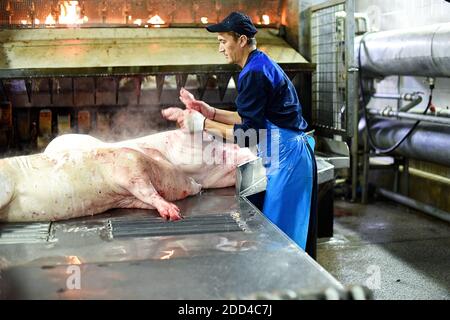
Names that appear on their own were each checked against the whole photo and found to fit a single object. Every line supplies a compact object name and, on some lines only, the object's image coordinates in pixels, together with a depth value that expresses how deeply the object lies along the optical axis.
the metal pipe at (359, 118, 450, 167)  5.44
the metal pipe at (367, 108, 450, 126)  5.19
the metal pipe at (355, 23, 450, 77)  4.77
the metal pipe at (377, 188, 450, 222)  5.62
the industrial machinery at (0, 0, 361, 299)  2.84
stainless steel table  1.92
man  3.40
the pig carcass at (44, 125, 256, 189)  3.63
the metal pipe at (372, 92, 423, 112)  6.17
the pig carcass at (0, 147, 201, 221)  2.90
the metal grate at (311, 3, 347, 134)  5.27
